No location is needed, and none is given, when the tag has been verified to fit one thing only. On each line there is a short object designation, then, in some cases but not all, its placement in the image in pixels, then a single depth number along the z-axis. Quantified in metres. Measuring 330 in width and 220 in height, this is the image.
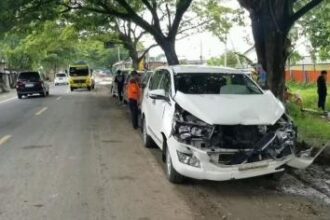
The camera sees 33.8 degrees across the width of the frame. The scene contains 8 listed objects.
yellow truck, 44.47
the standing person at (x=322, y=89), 20.62
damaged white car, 7.48
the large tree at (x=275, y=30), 13.29
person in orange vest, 15.19
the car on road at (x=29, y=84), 33.72
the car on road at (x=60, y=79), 67.25
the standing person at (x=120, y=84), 26.53
